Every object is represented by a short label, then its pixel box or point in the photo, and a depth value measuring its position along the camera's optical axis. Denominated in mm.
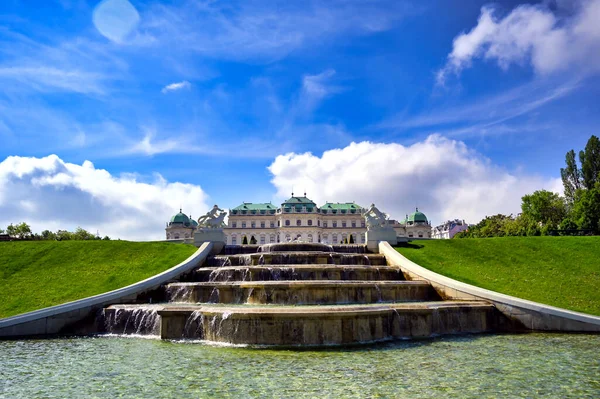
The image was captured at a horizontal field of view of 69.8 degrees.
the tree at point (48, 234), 77888
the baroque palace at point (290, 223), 104688
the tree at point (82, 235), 82700
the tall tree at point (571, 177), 71812
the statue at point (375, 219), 29609
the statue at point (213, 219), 29328
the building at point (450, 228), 153875
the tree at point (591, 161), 67125
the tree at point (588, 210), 52312
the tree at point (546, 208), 70125
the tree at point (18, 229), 75375
